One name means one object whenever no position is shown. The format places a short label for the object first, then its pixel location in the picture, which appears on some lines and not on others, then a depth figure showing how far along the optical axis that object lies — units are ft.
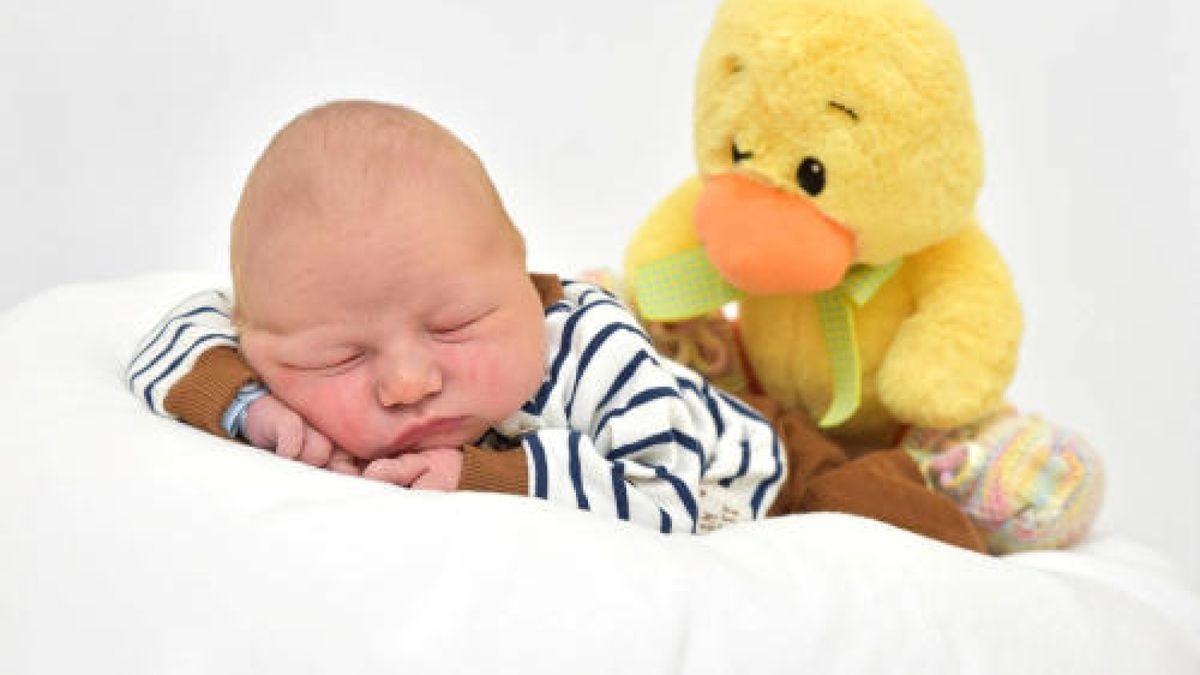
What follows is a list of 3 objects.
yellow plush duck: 4.44
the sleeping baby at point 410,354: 3.64
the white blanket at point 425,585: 2.93
